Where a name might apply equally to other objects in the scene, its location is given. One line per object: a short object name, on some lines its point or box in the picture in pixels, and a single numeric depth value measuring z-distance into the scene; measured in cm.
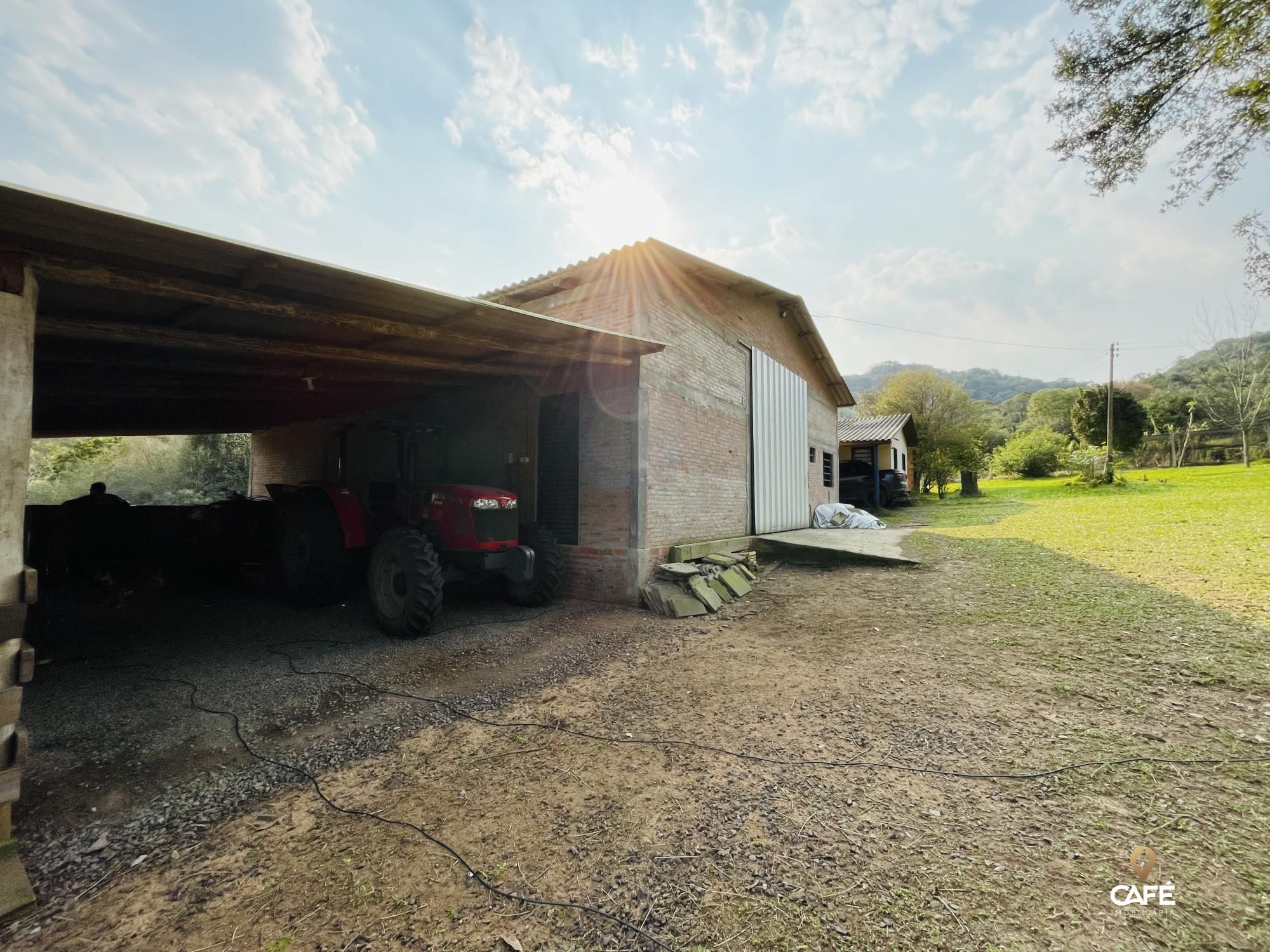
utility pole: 2384
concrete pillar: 202
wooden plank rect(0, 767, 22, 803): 197
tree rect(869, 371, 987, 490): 2686
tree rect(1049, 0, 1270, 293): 542
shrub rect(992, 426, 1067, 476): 3084
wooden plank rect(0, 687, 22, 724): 206
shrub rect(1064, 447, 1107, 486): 2061
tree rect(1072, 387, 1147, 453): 2819
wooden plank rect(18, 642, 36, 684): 216
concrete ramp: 847
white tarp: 1354
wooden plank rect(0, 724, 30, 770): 203
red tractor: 509
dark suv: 1994
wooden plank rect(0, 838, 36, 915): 181
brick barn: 665
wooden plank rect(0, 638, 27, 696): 217
